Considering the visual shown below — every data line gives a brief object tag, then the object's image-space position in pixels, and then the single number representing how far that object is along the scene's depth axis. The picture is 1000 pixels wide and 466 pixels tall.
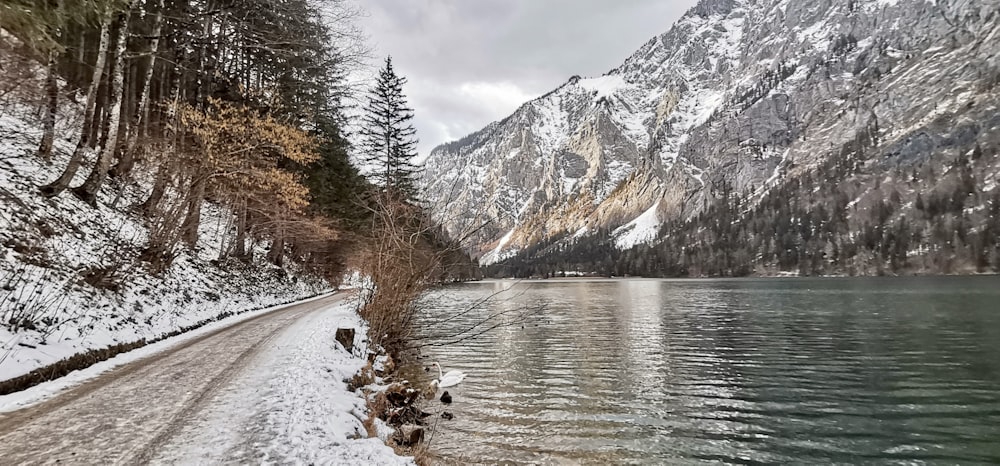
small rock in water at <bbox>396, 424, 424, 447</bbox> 9.27
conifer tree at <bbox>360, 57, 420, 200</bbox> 42.16
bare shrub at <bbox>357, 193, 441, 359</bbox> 13.73
